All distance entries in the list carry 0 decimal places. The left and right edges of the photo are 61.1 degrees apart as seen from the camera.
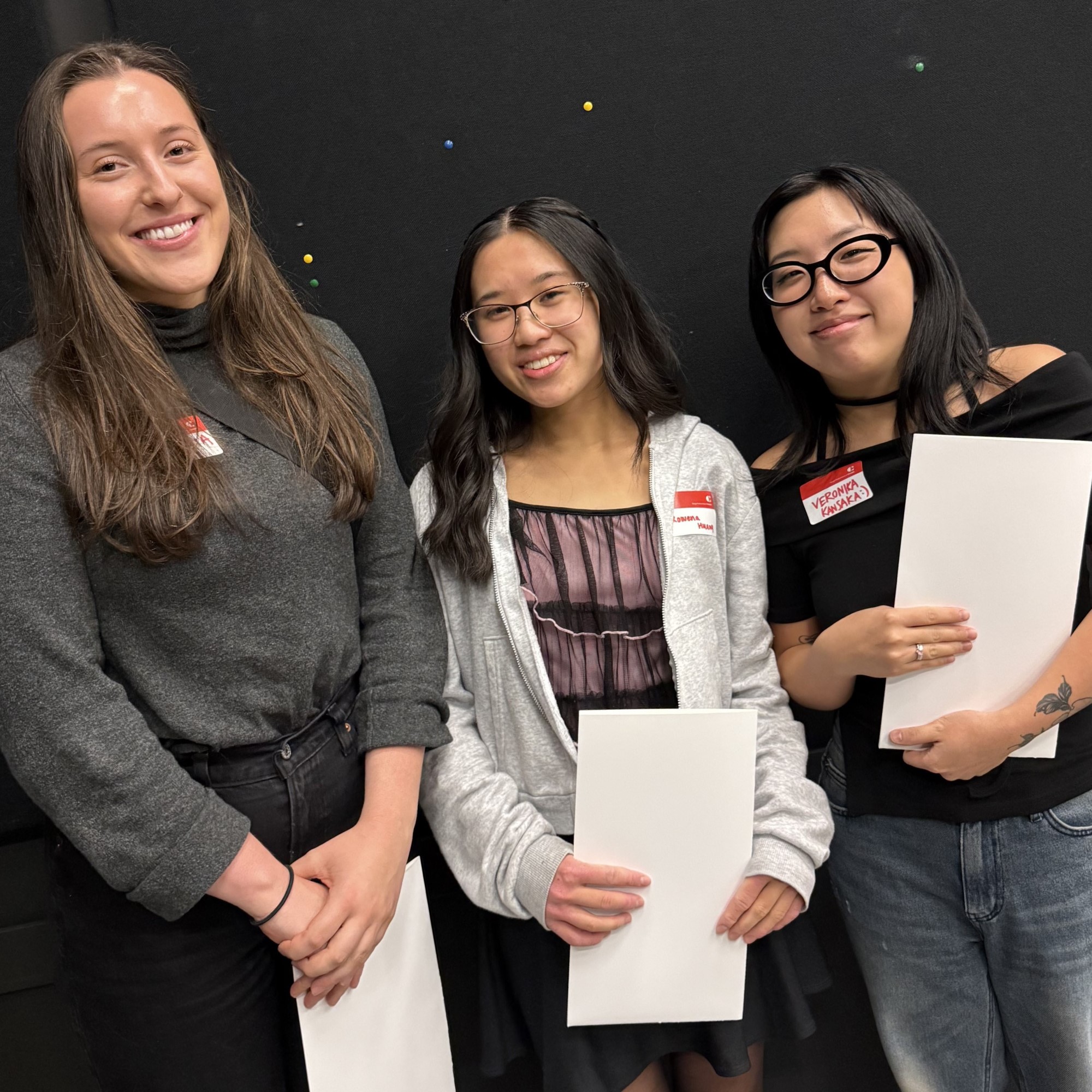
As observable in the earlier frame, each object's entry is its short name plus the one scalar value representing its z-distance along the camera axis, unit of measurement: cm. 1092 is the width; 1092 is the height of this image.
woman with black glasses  146
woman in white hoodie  147
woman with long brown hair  116
